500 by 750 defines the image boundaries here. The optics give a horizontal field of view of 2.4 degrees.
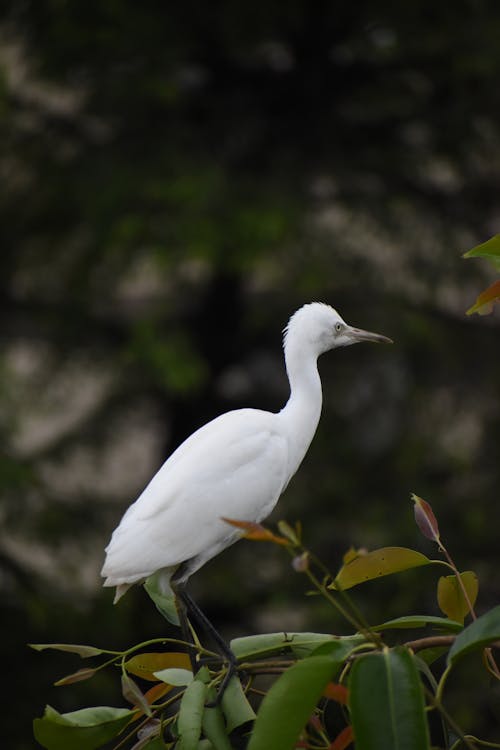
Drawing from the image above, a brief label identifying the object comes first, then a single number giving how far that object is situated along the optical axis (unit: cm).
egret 1233
